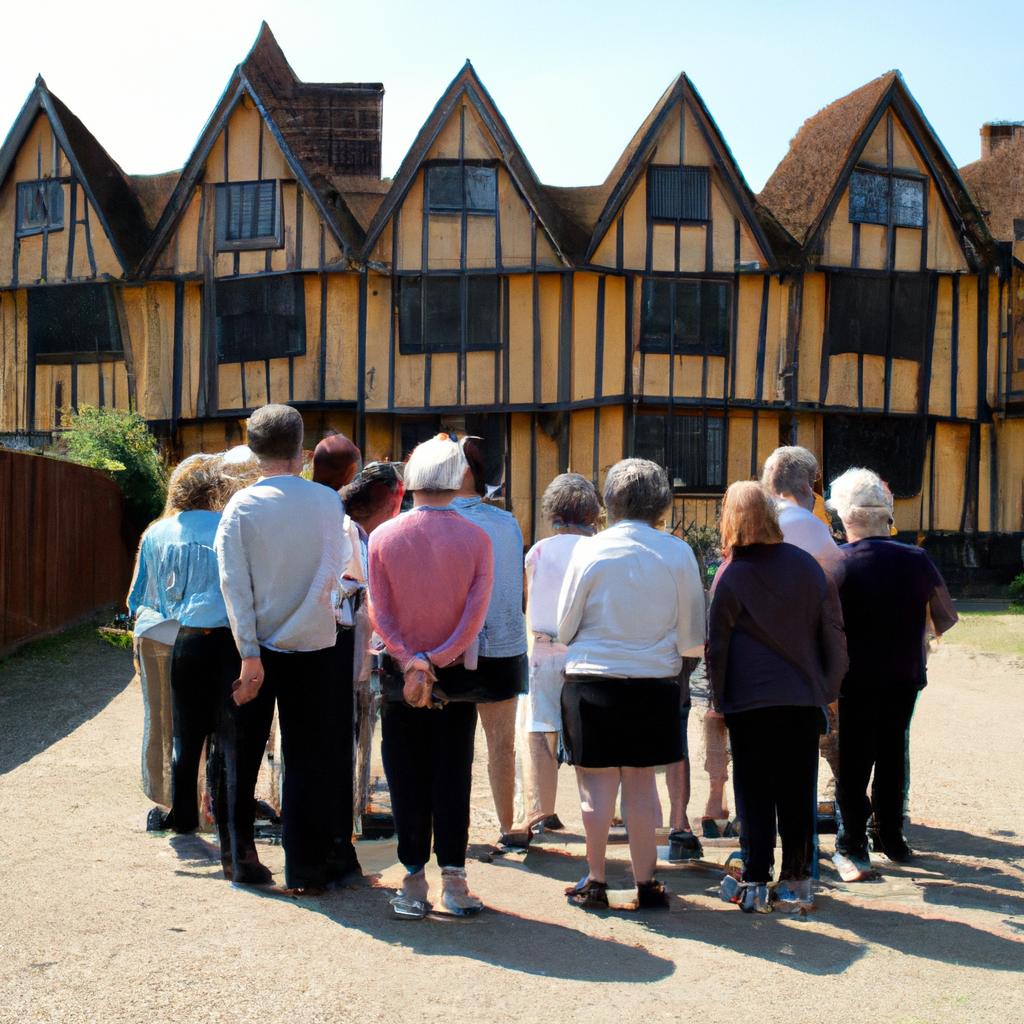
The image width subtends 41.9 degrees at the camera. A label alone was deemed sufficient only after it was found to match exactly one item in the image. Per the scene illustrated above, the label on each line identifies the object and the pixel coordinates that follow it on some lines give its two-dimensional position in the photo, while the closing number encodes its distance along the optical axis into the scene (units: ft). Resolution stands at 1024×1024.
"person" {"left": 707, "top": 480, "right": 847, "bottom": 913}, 17.75
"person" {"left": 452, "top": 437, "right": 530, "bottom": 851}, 19.16
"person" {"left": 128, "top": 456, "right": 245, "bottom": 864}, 19.60
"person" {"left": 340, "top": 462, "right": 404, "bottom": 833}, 20.75
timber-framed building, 76.33
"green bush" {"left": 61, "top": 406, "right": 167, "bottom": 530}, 63.41
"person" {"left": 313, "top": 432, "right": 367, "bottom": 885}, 18.52
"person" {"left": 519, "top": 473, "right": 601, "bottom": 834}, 21.61
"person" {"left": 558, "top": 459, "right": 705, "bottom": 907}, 17.25
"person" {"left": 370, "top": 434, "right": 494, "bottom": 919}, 17.25
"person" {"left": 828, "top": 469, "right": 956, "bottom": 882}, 20.18
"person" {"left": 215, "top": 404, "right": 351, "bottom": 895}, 17.65
